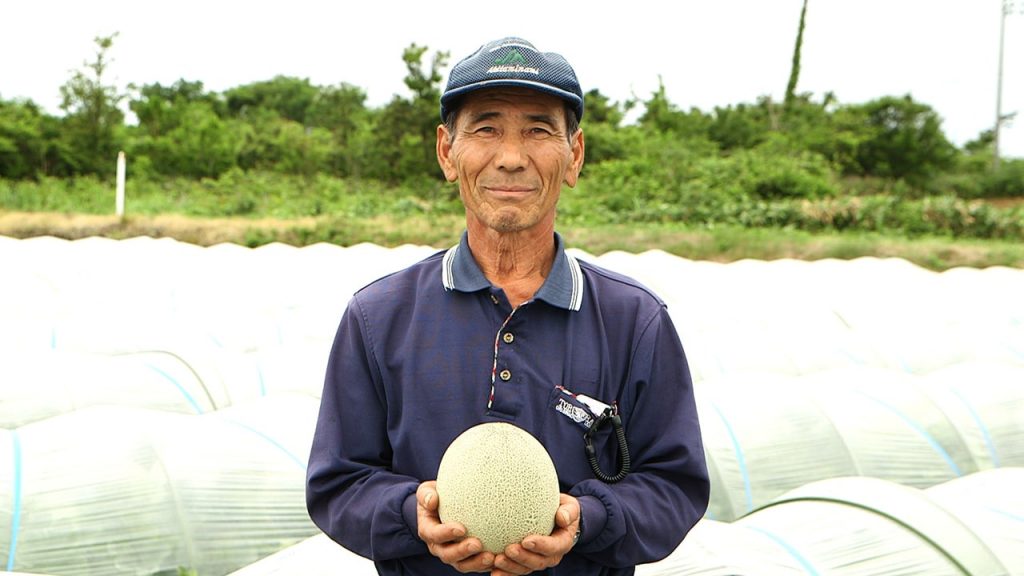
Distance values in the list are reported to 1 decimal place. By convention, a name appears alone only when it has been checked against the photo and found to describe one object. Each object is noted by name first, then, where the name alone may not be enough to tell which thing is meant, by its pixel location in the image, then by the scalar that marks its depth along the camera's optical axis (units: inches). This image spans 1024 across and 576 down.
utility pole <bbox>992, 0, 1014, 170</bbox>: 1524.4
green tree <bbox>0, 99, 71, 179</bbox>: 1246.3
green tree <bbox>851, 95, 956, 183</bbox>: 1528.1
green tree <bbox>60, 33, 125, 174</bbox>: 1263.5
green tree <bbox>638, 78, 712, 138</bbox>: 1471.5
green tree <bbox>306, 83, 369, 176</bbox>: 1341.0
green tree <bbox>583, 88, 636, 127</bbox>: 1493.6
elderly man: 81.5
